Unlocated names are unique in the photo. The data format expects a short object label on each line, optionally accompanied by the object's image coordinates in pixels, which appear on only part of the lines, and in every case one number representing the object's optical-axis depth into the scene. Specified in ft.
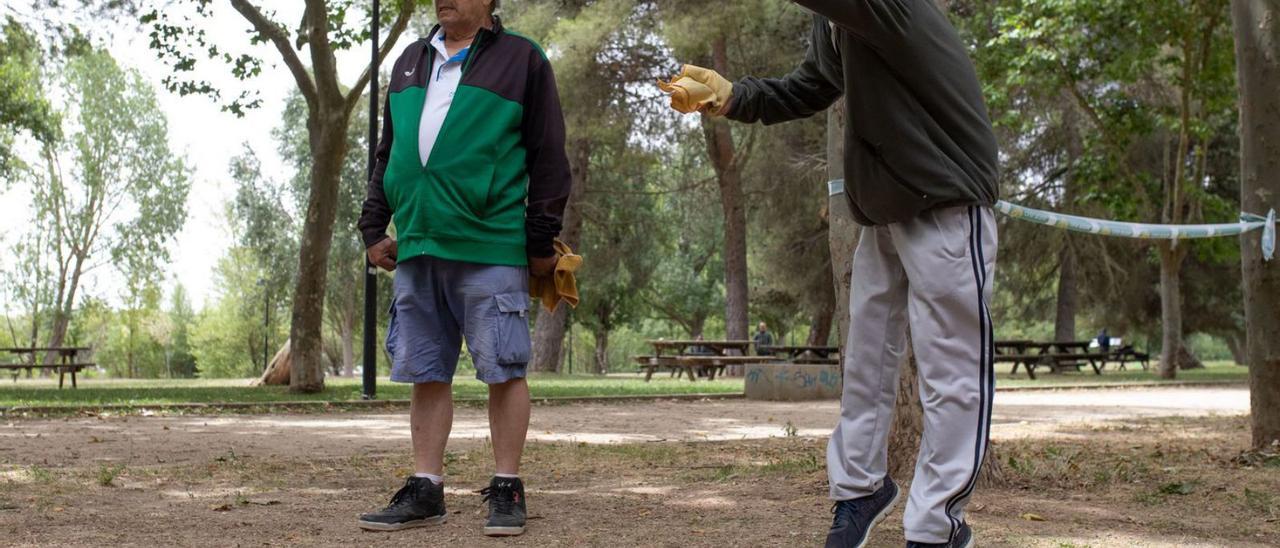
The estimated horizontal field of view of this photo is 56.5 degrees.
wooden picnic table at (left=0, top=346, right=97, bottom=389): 55.67
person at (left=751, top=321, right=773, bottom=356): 109.70
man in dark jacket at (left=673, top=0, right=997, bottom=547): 9.56
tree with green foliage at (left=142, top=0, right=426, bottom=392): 48.11
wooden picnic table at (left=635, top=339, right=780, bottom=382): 73.15
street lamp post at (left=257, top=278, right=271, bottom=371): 137.80
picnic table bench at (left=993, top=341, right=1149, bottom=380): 77.97
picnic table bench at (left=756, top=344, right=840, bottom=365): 73.41
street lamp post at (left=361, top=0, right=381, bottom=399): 45.83
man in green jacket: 12.92
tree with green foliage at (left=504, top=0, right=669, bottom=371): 73.05
